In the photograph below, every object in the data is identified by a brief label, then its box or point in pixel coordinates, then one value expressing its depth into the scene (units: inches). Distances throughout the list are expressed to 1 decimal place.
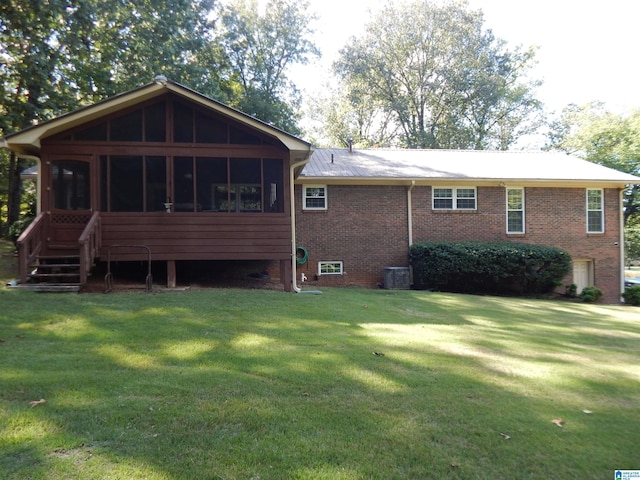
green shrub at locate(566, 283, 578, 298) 598.2
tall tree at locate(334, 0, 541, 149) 1179.3
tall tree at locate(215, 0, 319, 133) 1049.5
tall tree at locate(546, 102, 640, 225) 1033.5
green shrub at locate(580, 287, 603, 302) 584.3
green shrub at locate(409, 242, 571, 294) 542.6
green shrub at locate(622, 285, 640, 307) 602.2
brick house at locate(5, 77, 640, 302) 386.9
